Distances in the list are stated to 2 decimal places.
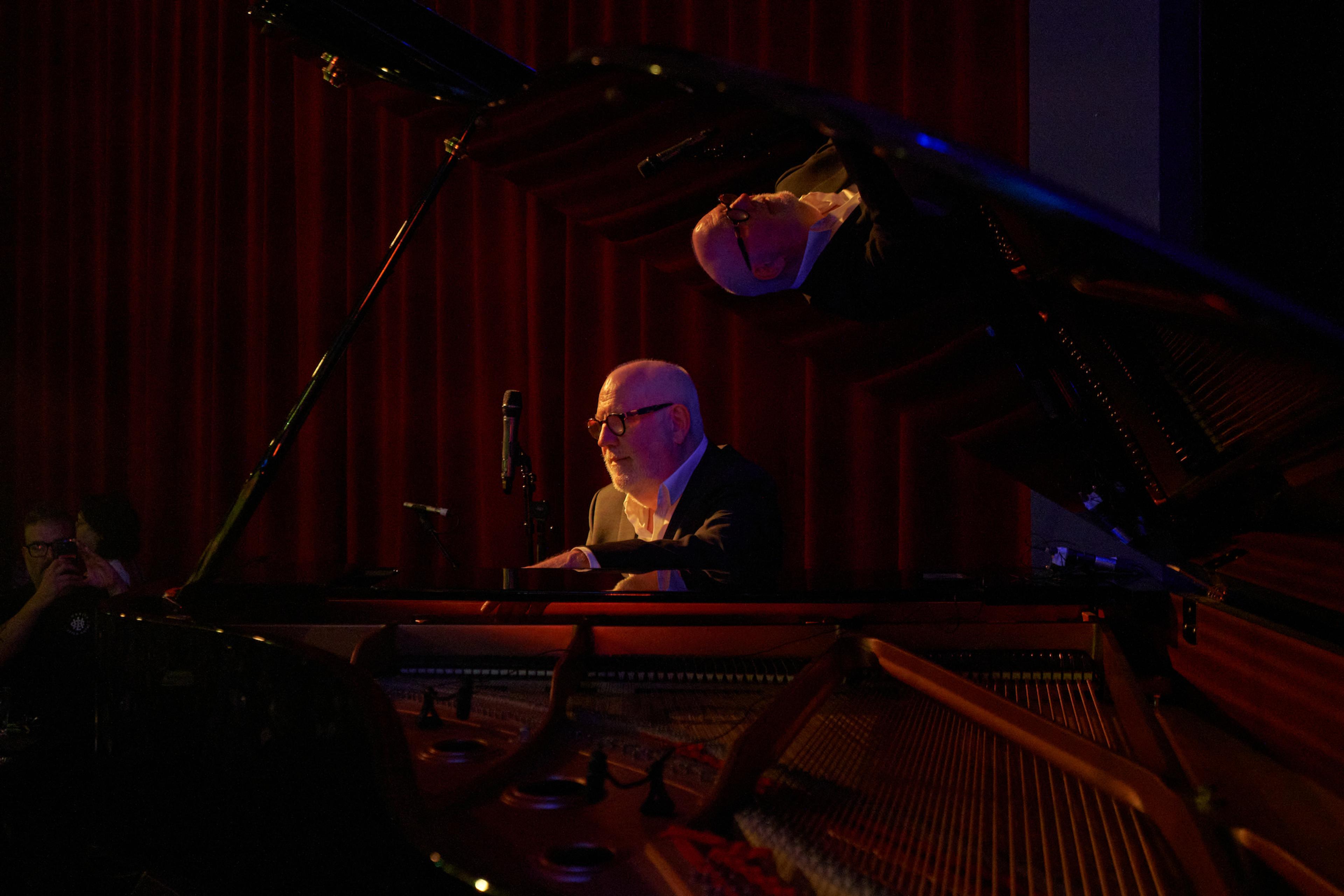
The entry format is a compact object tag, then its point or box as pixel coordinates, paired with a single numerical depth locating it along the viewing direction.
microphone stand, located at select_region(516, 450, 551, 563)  2.36
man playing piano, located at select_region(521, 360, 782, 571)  2.37
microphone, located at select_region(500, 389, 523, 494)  2.22
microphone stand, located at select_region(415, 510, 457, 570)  2.48
